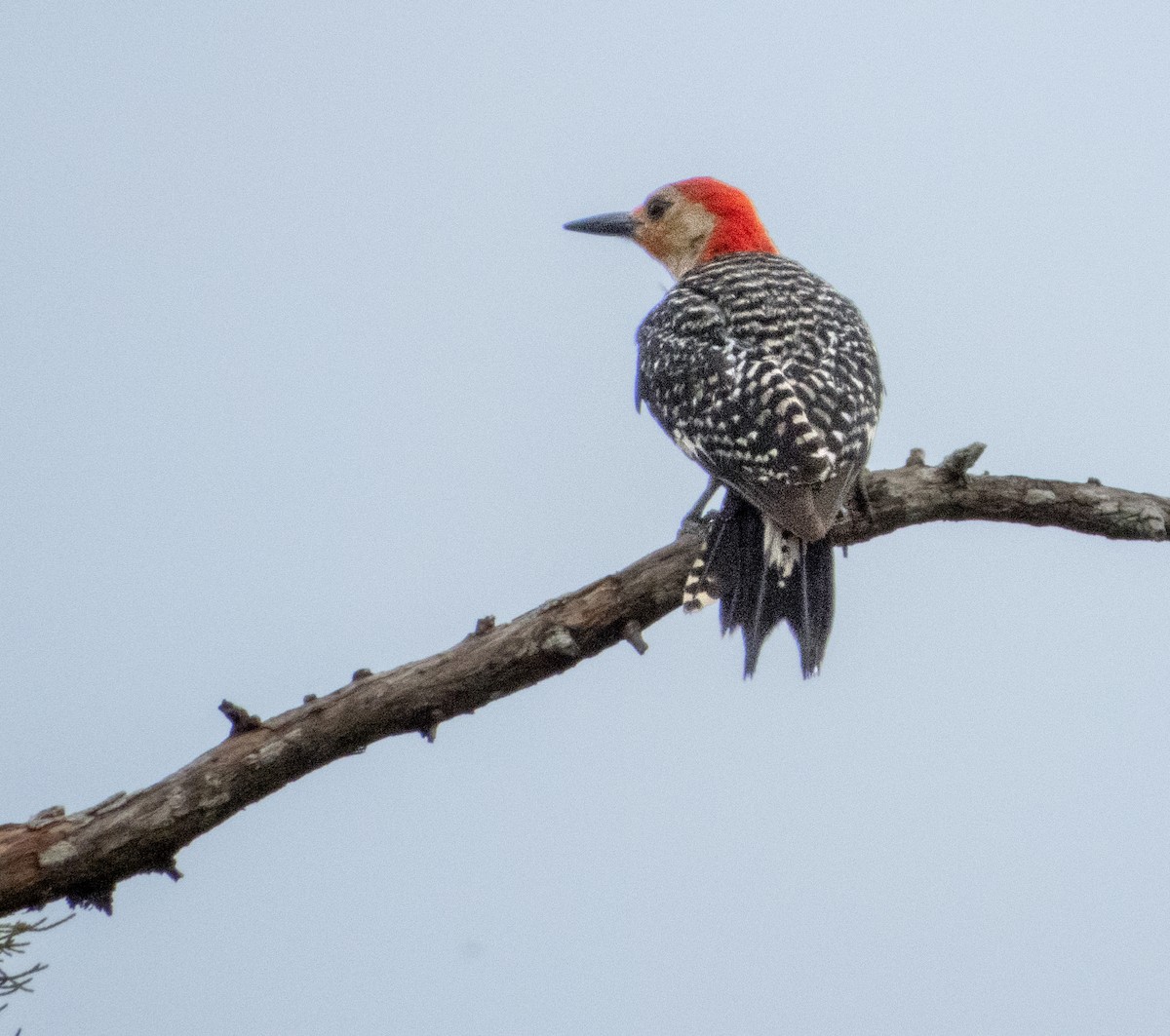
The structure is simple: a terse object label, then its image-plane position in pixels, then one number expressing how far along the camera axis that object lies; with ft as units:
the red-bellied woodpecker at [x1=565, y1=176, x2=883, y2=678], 29.84
